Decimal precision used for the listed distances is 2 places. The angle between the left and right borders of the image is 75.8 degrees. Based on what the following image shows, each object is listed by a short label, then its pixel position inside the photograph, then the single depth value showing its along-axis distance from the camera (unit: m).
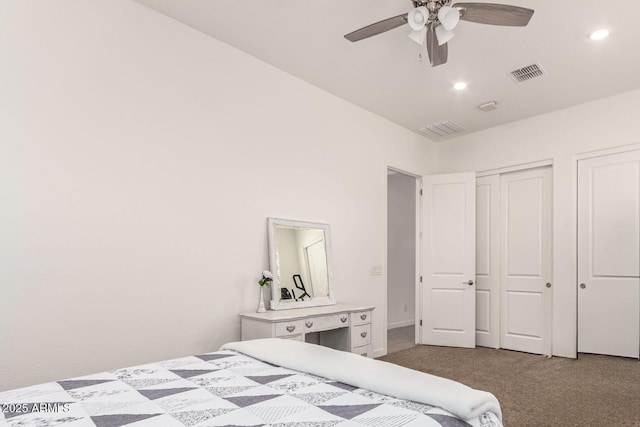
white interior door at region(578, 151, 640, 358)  4.21
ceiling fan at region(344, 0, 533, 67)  2.28
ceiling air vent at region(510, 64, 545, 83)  3.74
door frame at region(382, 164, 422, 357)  5.37
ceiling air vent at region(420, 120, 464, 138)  5.25
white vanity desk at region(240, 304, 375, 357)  3.16
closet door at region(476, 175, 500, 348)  5.24
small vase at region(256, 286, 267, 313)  3.43
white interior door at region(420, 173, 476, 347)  5.23
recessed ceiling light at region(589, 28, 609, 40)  3.11
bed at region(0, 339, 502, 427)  1.25
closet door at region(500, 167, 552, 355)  4.85
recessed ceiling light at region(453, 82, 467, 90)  4.08
